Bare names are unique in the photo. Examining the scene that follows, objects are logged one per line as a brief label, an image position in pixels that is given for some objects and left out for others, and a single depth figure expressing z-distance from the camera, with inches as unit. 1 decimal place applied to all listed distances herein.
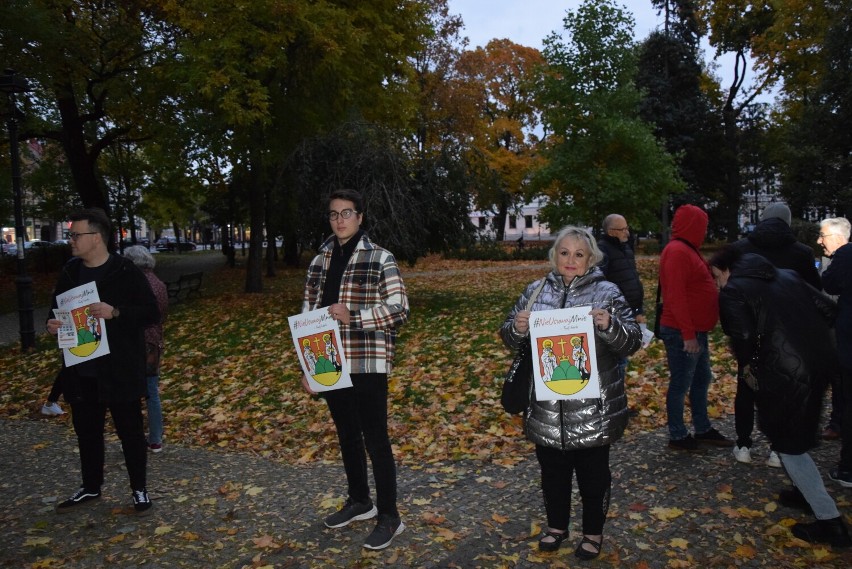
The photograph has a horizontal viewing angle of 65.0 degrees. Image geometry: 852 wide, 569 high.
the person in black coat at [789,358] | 148.9
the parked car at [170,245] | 2746.1
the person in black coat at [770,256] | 189.3
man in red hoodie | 205.5
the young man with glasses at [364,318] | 157.2
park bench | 701.0
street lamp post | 474.6
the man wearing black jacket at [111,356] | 182.9
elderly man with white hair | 173.2
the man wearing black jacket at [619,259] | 246.2
